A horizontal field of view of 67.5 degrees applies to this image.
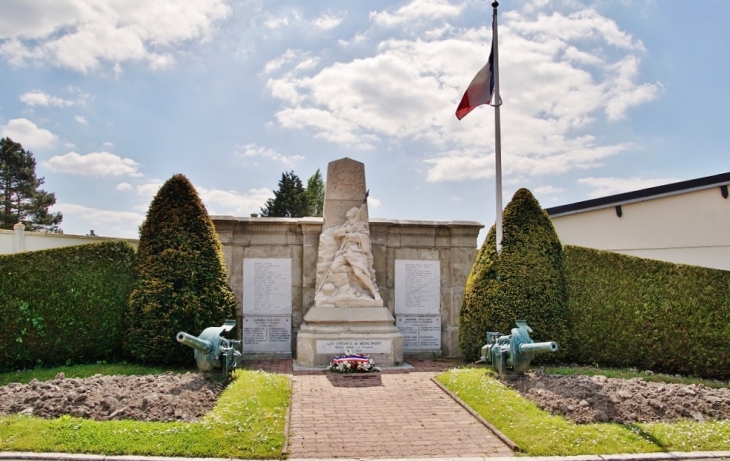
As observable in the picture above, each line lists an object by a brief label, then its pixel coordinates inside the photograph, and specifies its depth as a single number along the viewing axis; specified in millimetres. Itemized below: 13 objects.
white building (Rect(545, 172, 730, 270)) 13469
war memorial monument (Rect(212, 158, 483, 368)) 11344
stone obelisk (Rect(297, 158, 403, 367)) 10922
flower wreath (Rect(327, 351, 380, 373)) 9883
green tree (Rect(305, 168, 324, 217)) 37969
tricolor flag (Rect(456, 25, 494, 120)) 11984
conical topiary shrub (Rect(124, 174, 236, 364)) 10102
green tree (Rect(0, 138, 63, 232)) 31422
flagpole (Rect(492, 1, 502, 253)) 11695
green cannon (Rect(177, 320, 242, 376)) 8250
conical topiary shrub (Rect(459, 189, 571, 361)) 10609
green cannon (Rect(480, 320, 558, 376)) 8484
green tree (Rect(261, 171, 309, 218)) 36531
